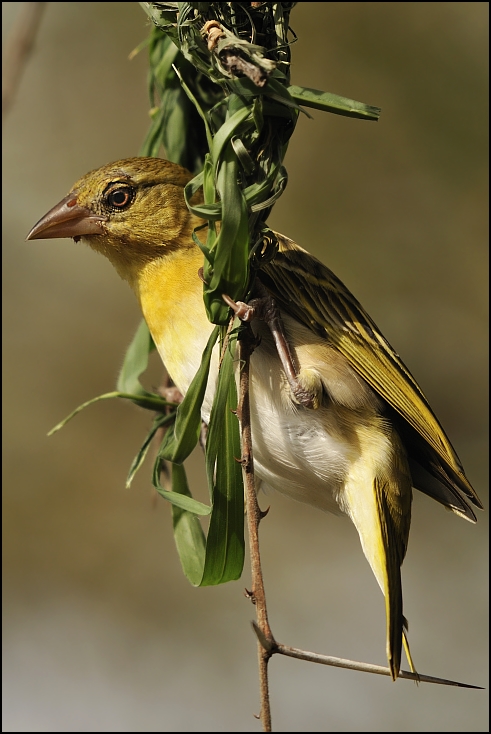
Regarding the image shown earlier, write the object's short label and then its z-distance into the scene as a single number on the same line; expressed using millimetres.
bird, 2695
